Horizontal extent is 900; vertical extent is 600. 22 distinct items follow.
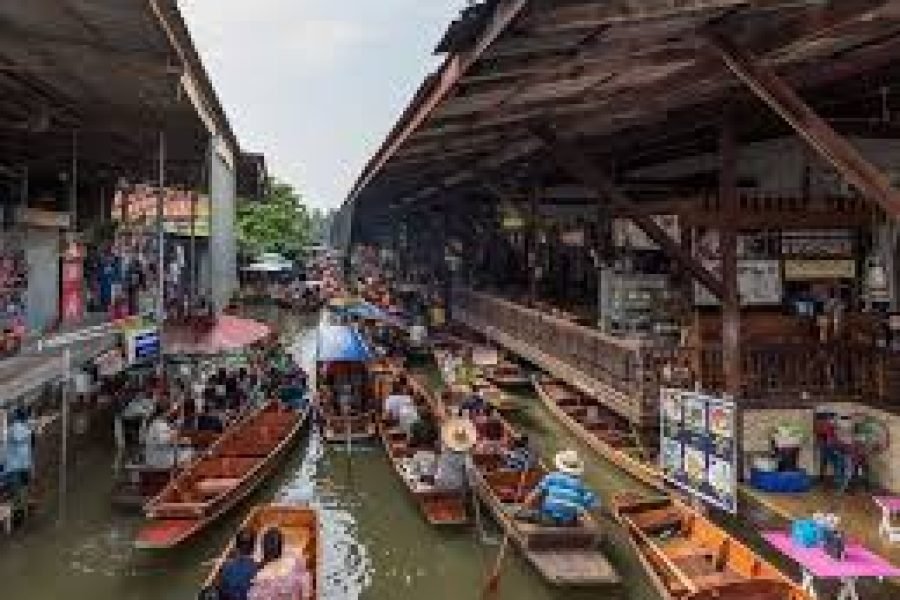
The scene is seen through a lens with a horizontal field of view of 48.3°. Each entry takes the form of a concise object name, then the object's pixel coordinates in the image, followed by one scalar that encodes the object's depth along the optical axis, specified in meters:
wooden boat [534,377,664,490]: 15.94
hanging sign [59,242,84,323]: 20.45
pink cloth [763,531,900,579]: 9.59
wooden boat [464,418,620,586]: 11.53
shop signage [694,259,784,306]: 14.78
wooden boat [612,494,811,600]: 9.82
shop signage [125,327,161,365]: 17.25
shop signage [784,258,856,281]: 14.62
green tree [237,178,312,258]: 59.31
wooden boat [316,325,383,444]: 19.95
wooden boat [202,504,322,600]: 12.25
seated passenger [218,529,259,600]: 9.62
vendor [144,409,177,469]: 15.74
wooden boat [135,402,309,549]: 13.20
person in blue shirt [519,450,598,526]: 12.36
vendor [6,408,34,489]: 14.48
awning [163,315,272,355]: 17.97
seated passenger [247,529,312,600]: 9.92
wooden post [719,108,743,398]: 13.75
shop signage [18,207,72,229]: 21.19
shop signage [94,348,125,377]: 17.50
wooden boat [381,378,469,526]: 14.42
